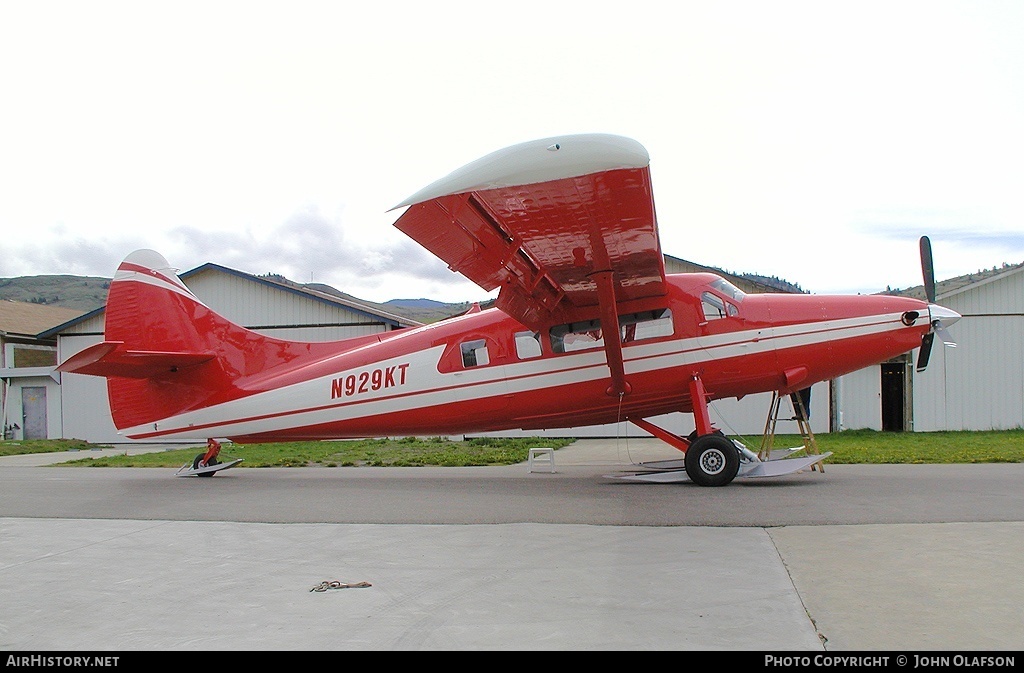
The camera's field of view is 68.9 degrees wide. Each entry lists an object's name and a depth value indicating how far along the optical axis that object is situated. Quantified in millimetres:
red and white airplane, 8539
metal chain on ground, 5077
